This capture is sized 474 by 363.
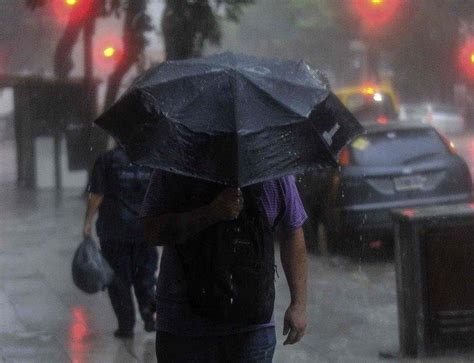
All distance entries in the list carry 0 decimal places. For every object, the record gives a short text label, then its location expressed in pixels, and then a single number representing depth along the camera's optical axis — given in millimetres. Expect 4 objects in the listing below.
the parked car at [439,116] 46000
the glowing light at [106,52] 30797
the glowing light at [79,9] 20806
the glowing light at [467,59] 47756
